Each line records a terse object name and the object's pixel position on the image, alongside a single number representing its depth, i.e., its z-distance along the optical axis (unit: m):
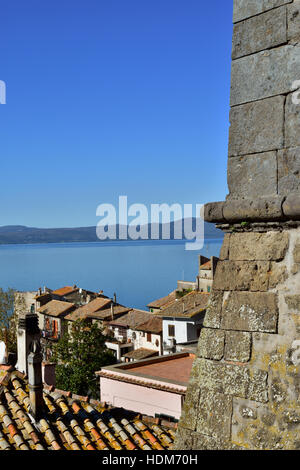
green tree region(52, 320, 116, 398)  26.69
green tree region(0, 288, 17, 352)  38.70
